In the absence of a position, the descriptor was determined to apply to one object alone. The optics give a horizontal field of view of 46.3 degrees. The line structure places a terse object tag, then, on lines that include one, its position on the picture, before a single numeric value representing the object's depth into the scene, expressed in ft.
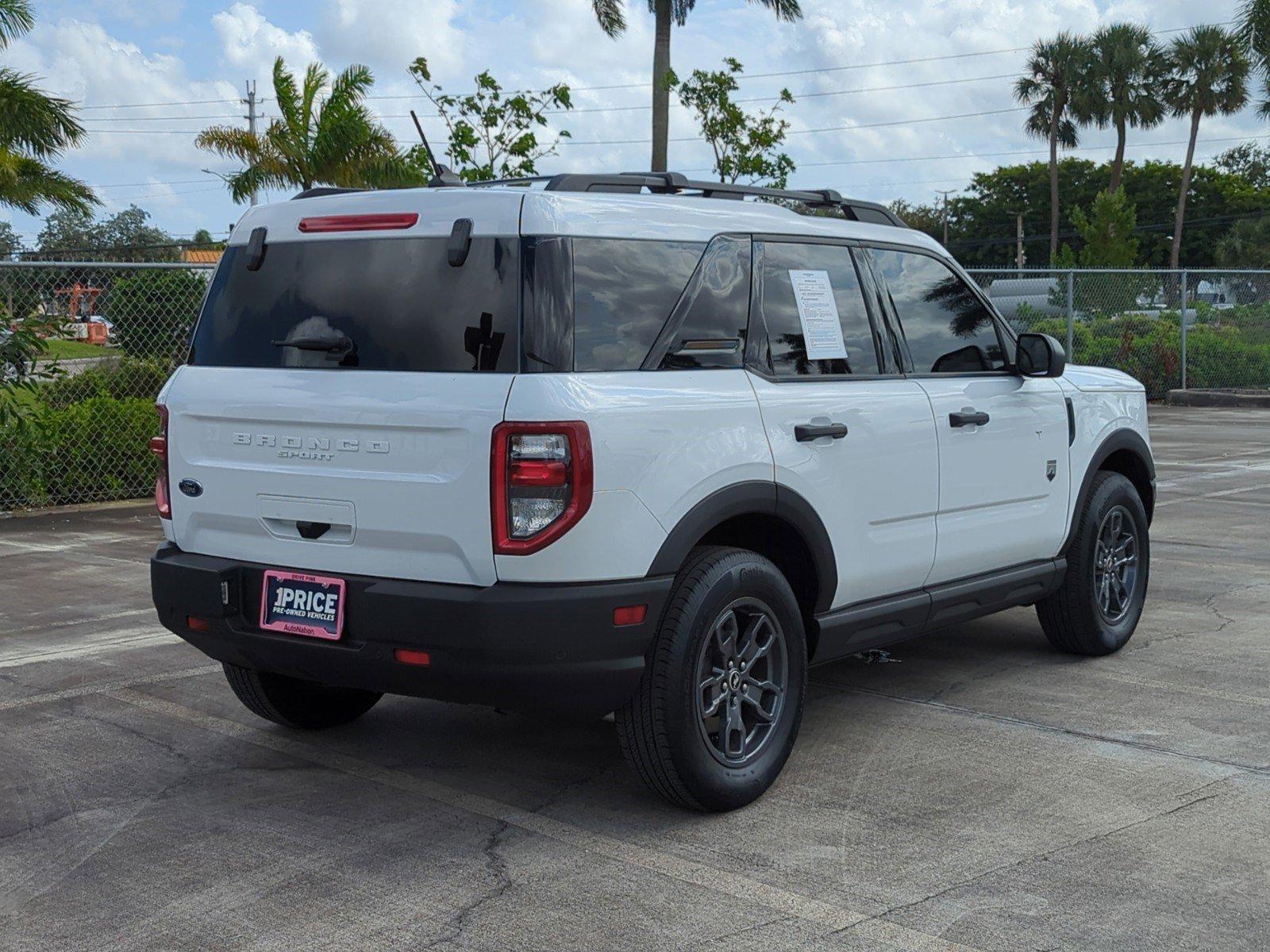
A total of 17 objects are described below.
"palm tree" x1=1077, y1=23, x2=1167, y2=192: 197.06
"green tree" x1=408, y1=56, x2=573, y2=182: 71.97
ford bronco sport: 13.84
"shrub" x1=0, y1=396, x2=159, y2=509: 38.60
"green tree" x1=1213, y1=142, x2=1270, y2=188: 324.84
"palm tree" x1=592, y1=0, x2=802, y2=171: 84.23
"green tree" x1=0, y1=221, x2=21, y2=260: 200.22
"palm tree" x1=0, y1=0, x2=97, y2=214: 71.51
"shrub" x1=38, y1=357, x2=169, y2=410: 40.19
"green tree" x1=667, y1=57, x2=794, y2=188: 82.53
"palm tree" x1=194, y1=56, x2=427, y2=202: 91.66
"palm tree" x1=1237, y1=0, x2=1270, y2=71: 112.68
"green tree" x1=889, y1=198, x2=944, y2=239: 327.88
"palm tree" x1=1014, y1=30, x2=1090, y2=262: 201.67
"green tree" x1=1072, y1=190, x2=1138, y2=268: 193.47
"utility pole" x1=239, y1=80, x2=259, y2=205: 200.03
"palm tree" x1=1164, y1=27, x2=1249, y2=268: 190.39
